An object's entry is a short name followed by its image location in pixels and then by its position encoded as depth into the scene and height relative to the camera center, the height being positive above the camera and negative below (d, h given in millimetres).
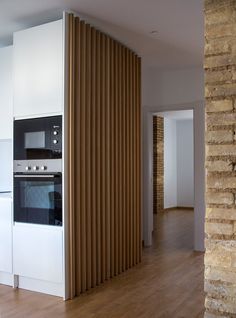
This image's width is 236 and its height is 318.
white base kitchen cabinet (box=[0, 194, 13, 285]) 3523 -733
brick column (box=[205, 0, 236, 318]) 1679 +22
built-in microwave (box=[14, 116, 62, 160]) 3254 +259
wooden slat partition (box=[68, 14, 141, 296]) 3301 +97
